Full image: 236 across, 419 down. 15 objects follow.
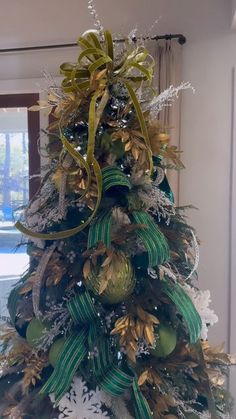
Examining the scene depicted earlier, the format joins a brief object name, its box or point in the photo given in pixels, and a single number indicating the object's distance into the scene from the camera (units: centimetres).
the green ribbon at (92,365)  73
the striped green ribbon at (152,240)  73
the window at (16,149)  260
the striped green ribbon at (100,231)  73
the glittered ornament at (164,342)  77
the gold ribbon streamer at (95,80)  74
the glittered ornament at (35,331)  80
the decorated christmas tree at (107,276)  75
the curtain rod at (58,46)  226
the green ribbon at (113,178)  75
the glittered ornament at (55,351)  77
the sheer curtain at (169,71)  226
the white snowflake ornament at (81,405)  75
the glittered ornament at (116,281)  74
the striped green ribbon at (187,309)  76
